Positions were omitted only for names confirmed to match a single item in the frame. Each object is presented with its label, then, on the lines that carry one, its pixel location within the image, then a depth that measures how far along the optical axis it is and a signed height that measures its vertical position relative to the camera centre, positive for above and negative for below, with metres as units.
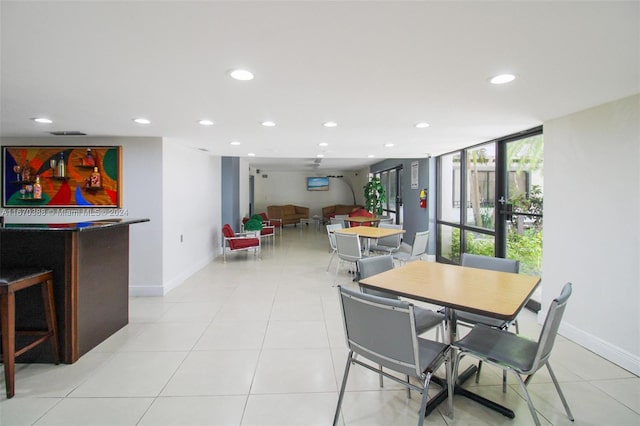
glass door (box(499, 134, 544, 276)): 3.84 +0.09
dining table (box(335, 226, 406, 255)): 4.89 -0.37
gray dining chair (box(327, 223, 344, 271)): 5.63 -0.38
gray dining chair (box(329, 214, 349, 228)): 7.27 -0.23
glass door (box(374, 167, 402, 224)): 8.59 +0.55
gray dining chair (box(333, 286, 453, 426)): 1.58 -0.70
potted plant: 8.59 +0.43
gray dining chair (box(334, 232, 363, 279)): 4.42 -0.53
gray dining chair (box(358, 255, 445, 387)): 2.19 -0.59
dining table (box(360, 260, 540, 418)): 1.76 -0.52
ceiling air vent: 3.88 +0.99
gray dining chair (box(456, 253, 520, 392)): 2.29 -0.52
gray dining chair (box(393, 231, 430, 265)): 4.61 -0.58
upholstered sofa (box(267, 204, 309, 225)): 12.28 -0.12
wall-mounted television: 13.58 +1.19
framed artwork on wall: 4.22 +0.50
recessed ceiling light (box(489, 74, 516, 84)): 2.10 +0.91
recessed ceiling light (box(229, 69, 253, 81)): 2.05 +0.92
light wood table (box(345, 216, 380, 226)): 6.97 -0.21
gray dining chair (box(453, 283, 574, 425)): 1.63 -0.83
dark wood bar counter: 2.53 -0.51
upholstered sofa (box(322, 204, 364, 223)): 12.63 +0.01
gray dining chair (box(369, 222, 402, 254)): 5.35 -0.62
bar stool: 2.10 -0.72
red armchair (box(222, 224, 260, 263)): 6.50 -0.66
